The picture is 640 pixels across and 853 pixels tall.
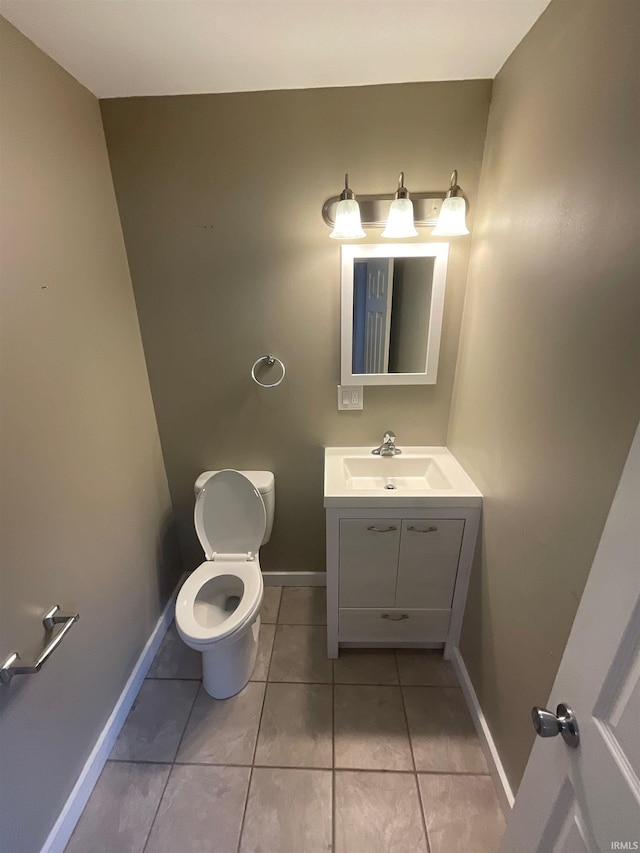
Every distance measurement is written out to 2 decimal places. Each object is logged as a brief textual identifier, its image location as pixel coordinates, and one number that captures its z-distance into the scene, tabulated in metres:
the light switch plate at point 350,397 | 1.72
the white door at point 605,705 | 0.51
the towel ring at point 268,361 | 1.67
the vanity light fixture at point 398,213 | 1.32
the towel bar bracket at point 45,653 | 0.92
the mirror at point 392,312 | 1.50
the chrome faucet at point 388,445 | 1.75
